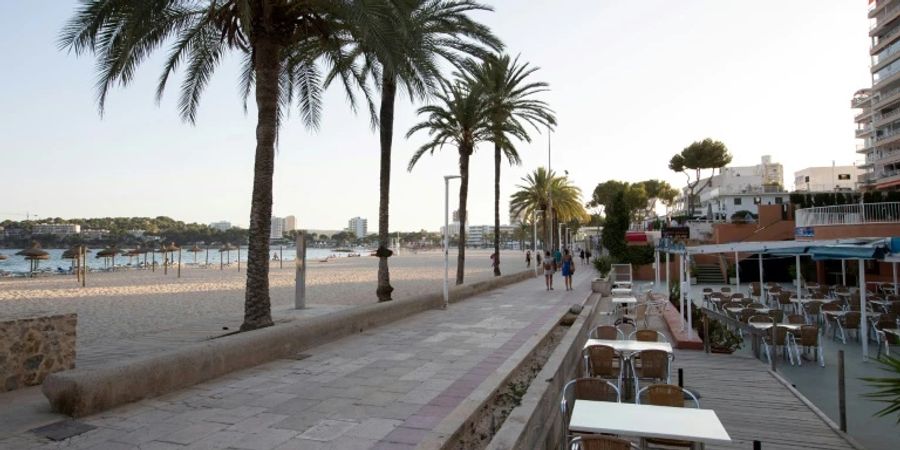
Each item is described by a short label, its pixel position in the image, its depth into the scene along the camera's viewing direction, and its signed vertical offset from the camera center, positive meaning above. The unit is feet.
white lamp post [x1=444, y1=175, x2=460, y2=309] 48.83 +2.02
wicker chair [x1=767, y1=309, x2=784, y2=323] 35.94 -5.25
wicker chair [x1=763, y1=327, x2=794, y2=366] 32.14 -6.55
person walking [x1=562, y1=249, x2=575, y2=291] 66.69 -3.53
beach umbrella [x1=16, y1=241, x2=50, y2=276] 118.83 -1.94
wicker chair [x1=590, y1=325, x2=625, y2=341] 26.11 -4.59
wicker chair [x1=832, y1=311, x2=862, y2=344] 37.76 -5.99
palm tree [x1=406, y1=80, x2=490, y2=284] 67.26 +15.00
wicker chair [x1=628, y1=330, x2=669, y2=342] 25.41 -4.63
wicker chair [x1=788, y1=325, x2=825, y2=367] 30.86 -5.90
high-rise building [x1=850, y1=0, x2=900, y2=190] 181.88 +52.01
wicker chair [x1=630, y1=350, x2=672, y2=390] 22.23 -5.30
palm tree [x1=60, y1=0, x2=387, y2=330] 26.45 +11.48
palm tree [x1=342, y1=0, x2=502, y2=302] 41.83 +15.07
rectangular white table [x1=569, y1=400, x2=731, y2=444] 12.50 -4.59
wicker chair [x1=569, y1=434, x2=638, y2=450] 11.16 -4.33
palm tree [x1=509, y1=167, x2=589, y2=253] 144.56 +11.87
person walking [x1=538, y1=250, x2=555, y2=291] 66.04 -3.82
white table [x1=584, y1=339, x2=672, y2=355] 22.72 -4.67
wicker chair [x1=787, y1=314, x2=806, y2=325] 35.99 -5.54
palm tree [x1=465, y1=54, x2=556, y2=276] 73.20 +19.27
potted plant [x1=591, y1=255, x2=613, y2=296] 65.36 -5.45
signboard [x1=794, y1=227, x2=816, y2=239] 88.48 +0.93
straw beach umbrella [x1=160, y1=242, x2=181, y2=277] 158.38 -1.82
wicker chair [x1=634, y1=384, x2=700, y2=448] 15.25 -4.58
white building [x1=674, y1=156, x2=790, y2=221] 198.80 +21.46
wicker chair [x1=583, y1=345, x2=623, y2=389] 22.17 -5.09
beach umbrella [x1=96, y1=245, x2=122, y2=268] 150.05 -2.57
